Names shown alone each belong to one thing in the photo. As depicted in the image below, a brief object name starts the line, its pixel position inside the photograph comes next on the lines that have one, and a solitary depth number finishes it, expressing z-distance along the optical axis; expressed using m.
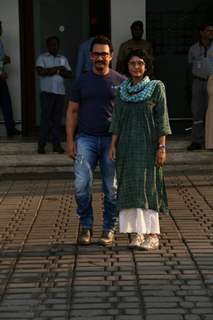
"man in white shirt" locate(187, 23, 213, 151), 11.79
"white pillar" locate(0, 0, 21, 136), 13.17
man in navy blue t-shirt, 7.27
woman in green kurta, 7.04
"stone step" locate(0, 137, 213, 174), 11.93
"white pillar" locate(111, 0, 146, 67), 13.10
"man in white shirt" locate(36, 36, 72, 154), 12.05
